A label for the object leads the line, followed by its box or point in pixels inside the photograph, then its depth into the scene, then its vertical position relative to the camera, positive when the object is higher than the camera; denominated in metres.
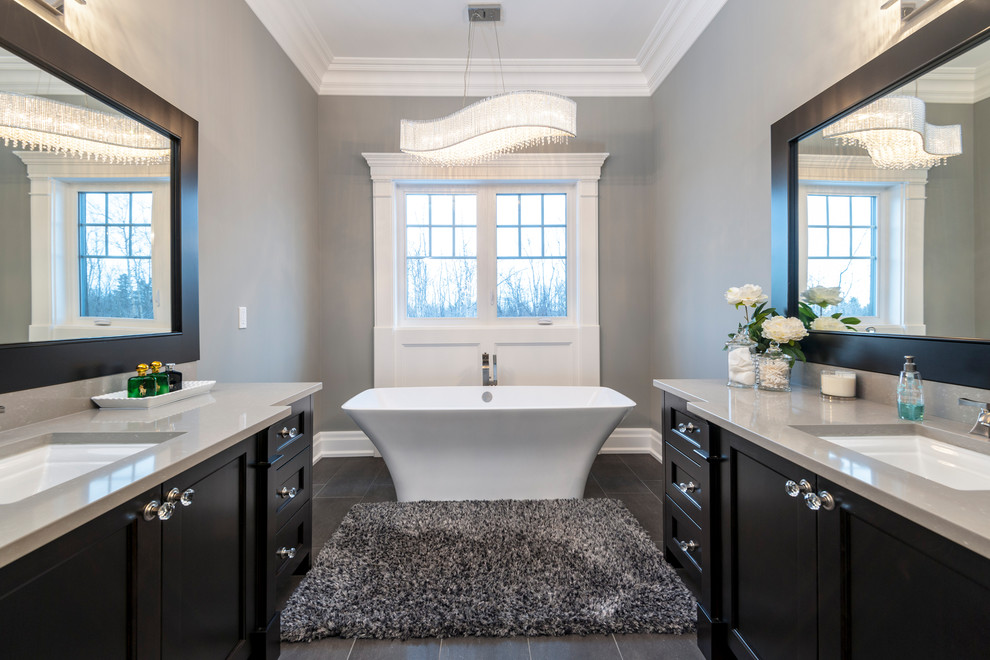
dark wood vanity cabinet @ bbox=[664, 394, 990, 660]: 0.70 -0.48
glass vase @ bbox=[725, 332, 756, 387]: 1.78 -0.14
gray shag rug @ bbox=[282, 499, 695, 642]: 1.61 -0.99
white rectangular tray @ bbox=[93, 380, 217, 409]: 1.35 -0.21
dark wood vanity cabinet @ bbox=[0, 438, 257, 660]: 0.68 -0.46
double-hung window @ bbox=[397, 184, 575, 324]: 3.54 +0.57
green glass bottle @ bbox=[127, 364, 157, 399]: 1.40 -0.17
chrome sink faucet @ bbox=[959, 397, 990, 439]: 1.06 -0.23
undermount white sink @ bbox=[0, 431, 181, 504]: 0.95 -0.29
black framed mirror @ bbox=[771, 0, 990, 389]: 1.19 +0.48
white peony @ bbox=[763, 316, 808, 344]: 1.65 -0.02
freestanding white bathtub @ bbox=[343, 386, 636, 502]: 2.32 -0.62
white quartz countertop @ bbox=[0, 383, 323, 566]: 0.65 -0.26
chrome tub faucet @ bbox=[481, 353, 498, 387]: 3.25 -0.33
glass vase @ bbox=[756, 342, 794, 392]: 1.68 -0.16
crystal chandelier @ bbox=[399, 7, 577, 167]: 2.34 +1.05
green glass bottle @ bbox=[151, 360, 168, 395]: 1.46 -0.16
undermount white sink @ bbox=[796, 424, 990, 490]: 1.02 -0.30
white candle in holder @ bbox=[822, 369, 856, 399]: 1.51 -0.20
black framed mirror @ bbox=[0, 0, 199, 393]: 1.16 +0.34
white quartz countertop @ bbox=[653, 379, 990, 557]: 0.68 -0.27
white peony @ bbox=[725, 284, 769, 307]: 1.81 +0.12
